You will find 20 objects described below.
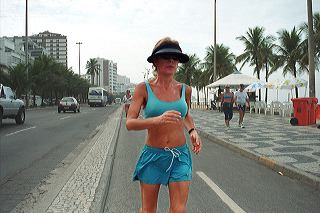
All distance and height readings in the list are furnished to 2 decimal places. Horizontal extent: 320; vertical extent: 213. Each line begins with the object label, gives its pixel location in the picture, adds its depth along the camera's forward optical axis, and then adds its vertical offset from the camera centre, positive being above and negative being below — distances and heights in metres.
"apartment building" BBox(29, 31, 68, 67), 169.38 +28.33
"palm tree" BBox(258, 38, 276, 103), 48.62 +6.89
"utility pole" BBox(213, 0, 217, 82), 37.28 +7.71
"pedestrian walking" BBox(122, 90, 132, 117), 20.10 +0.52
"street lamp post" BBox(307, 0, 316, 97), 16.75 +2.63
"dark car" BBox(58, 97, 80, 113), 38.34 -0.01
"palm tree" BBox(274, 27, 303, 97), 42.36 +6.86
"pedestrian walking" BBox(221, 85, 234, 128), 17.03 +0.24
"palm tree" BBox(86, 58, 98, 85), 132.12 +13.67
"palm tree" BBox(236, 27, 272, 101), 49.00 +7.78
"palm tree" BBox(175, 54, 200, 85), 64.75 +6.16
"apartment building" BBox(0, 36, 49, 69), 91.62 +13.76
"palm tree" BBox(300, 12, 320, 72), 27.06 +5.06
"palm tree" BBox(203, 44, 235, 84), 56.50 +6.75
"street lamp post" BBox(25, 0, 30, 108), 45.40 +7.52
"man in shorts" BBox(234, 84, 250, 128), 17.08 +0.29
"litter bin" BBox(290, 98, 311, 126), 16.89 -0.13
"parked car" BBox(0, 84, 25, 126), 18.47 -0.04
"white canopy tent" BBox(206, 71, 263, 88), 31.17 +2.24
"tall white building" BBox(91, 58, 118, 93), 193.25 +16.68
